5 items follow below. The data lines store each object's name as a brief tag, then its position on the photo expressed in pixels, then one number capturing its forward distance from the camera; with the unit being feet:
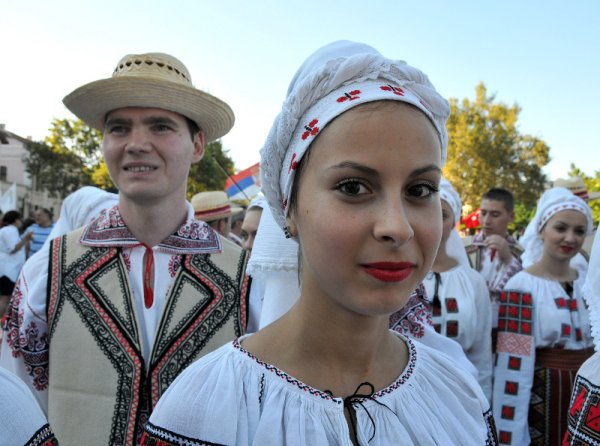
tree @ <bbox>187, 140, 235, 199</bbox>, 88.60
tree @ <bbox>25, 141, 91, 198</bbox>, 95.04
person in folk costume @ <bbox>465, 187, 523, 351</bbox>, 17.35
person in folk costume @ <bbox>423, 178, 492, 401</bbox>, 11.94
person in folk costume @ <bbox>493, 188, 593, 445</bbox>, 12.59
